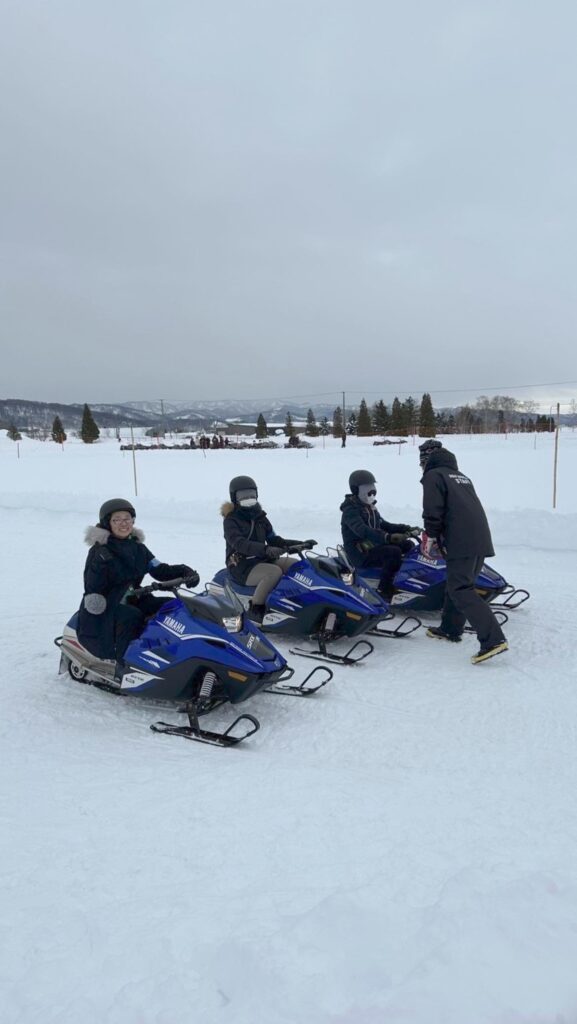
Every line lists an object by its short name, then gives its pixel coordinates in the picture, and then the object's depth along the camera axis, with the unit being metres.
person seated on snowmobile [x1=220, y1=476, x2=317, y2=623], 6.06
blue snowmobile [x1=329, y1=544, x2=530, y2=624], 6.39
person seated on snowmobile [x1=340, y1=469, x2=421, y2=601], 6.65
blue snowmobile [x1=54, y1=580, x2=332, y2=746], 4.23
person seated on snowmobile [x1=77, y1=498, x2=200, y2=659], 4.56
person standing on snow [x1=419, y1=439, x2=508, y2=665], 5.46
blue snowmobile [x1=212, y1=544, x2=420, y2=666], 5.69
